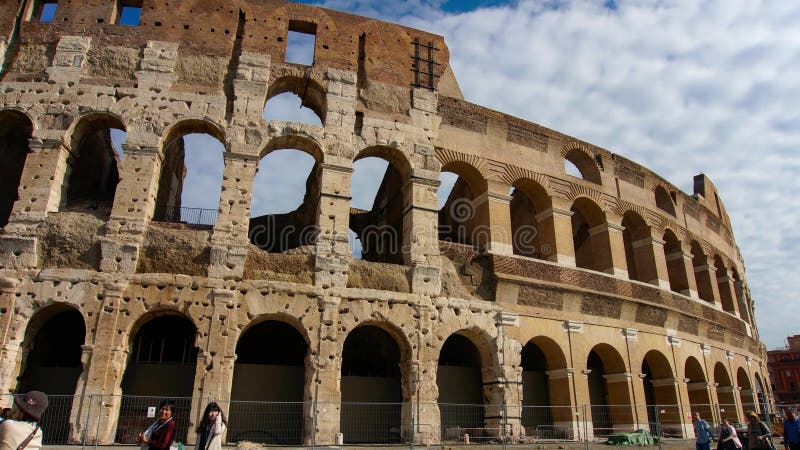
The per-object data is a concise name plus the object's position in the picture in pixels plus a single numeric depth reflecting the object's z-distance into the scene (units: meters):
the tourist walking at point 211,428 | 5.23
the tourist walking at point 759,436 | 8.40
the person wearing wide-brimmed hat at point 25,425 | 4.02
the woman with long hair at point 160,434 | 5.13
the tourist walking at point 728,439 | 8.62
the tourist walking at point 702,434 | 9.80
